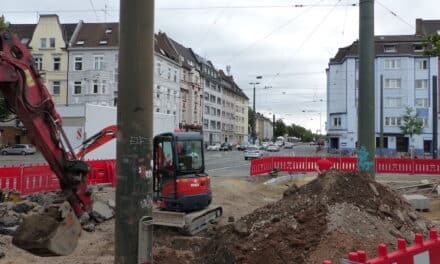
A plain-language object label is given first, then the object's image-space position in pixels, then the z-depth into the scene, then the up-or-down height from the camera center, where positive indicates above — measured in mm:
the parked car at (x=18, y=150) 57625 -1120
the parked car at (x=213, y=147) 91062 -722
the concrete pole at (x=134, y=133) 4223 +75
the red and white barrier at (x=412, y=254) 3971 -978
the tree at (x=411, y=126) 59625 +2352
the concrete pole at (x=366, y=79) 12930 +1727
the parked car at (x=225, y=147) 94938 -713
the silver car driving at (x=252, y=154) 57669 -1165
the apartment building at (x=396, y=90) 72812 +8218
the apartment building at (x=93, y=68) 69438 +10135
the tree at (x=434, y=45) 17305 +3456
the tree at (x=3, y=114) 46269 +2383
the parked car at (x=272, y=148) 89969 -727
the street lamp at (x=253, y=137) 97250 +1269
